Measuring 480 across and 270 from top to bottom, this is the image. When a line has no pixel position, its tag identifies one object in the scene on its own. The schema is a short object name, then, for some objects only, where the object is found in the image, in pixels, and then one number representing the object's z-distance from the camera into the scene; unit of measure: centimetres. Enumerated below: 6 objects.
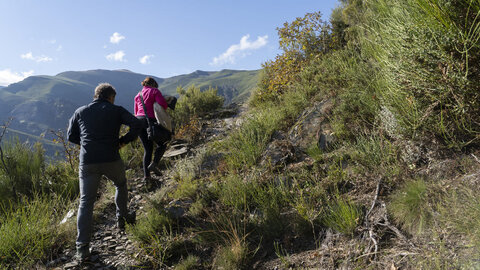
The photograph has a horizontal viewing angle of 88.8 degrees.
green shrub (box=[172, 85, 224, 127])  1018
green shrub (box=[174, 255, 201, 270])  277
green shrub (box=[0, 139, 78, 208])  493
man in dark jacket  320
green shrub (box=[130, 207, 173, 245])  332
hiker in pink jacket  480
